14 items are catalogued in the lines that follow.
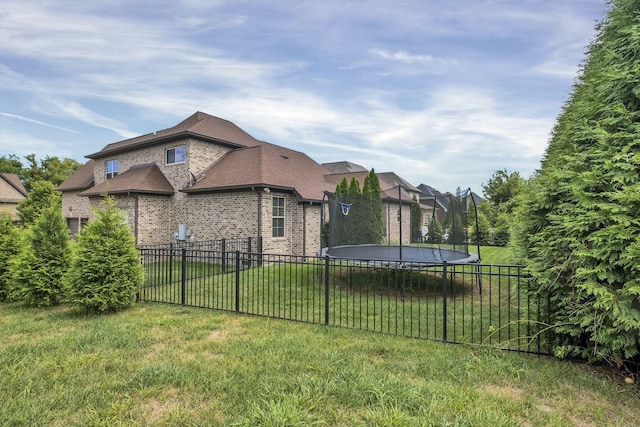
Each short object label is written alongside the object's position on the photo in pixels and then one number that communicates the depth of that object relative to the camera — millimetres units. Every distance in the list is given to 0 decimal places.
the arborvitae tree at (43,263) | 6184
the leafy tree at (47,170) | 38094
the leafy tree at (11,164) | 37975
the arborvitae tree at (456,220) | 8184
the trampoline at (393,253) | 8977
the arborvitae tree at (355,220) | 10914
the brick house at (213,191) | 13203
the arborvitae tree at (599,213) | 2842
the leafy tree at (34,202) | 21484
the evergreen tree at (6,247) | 6934
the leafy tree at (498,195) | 19156
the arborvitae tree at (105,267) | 5547
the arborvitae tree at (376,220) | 12938
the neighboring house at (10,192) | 28562
